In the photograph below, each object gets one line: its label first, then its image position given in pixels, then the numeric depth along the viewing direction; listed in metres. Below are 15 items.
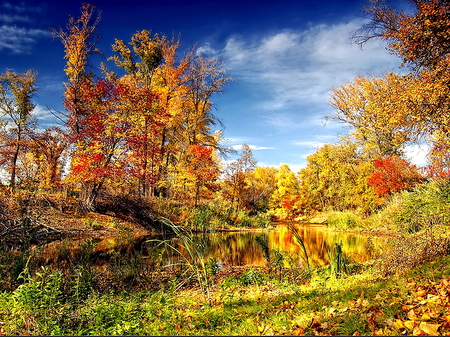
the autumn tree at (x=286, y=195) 34.41
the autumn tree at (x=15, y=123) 19.69
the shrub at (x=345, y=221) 19.01
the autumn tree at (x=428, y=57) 9.62
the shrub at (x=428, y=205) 6.78
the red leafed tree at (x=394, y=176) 19.97
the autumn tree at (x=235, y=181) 29.89
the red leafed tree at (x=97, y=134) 14.50
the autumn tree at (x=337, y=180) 23.91
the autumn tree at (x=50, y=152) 16.77
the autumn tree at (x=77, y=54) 16.23
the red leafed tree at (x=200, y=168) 19.62
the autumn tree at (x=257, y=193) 35.62
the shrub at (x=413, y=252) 4.94
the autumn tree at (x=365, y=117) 25.19
